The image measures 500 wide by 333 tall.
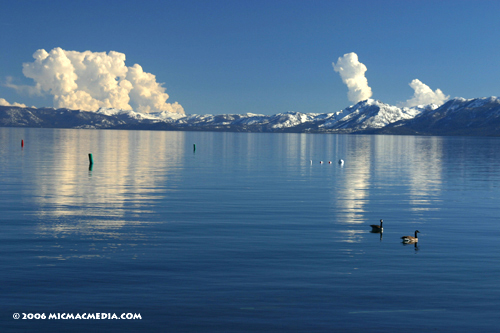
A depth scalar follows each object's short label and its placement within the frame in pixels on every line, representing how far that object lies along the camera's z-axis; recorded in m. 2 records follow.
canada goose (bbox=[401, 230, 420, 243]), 30.38
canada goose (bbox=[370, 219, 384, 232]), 33.66
